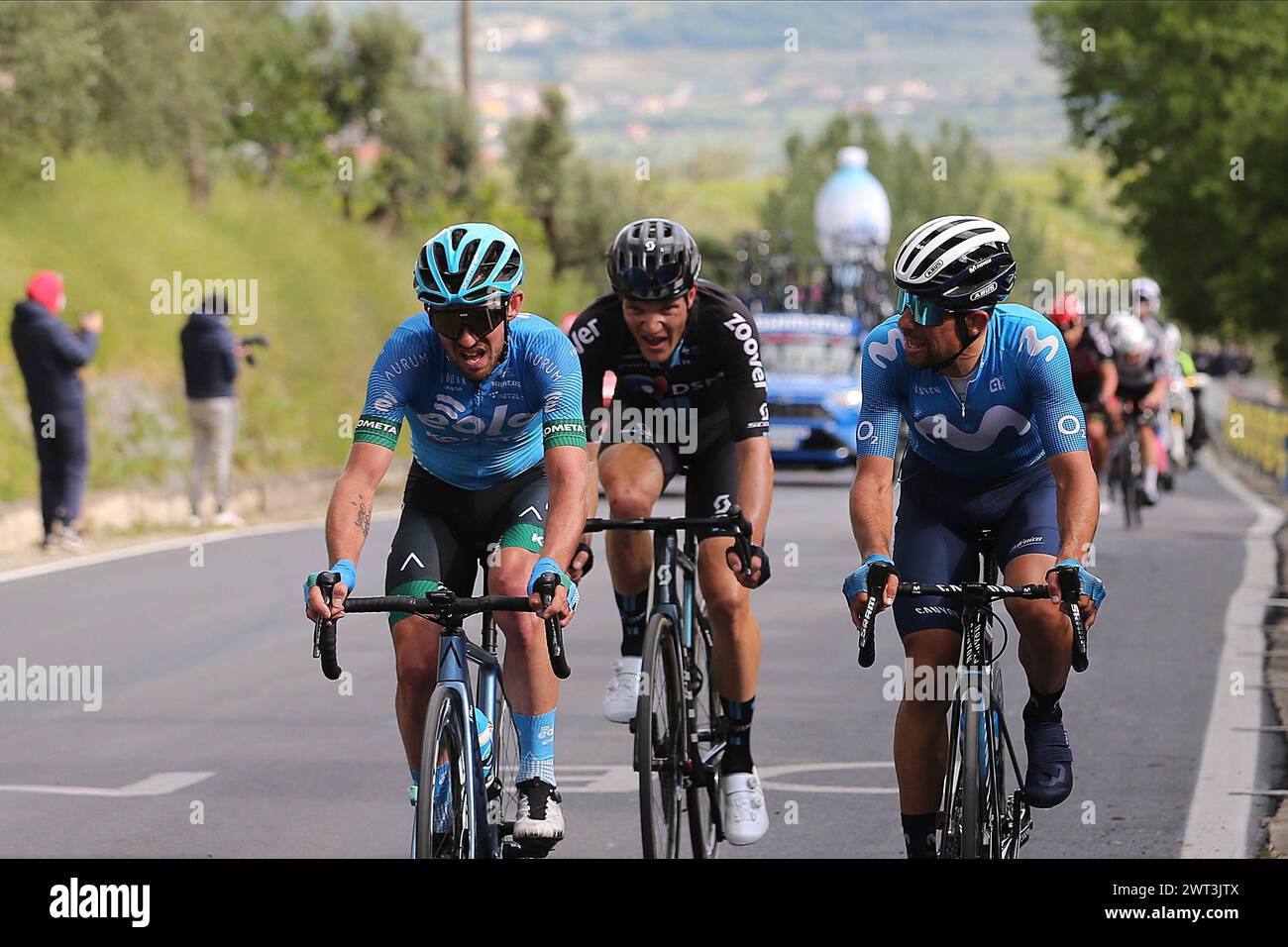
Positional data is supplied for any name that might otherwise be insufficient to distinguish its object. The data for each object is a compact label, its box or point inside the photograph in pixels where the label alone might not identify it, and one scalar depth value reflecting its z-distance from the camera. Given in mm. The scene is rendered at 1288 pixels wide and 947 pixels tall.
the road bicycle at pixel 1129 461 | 19344
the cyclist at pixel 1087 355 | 16562
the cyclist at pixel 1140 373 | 19938
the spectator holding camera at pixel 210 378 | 19156
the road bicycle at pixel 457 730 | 5516
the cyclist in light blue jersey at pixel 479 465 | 6070
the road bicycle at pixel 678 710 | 6766
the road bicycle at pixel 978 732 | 5828
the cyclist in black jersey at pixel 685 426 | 7109
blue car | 25266
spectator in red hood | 16750
